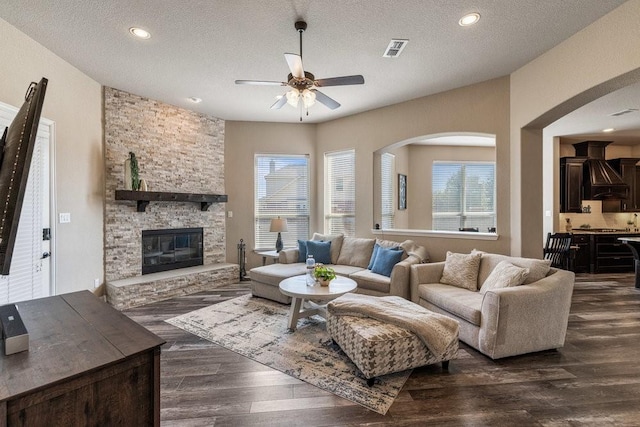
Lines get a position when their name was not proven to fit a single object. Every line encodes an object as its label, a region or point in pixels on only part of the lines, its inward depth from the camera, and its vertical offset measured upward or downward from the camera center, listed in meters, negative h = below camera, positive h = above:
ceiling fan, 2.68 +1.22
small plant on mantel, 4.56 +0.64
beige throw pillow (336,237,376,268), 4.85 -0.65
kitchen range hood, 6.72 +0.74
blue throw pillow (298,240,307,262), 5.15 -0.65
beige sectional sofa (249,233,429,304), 3.92 -0.85
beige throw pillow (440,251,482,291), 3.56 -0.72
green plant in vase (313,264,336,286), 3.50 -0.73
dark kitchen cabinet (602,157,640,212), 6.84 +0.68
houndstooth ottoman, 2.33 -1.09
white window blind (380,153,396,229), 6.34 +0.50
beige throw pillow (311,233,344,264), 5.16 -0.51
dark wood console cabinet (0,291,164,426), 0.87 -0.50
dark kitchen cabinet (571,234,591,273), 6.54 -0.92
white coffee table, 3.22 -0.86
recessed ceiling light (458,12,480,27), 2.74 +1.78
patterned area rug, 2.33 -1.33
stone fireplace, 4.51 +0.58
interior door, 2.96 -0.23
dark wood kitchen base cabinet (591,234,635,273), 6.46 -0.96
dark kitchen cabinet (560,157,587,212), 6.77 +0.62
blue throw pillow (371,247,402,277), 4.21 -0.69
